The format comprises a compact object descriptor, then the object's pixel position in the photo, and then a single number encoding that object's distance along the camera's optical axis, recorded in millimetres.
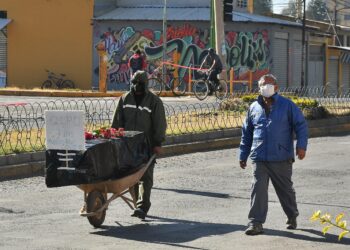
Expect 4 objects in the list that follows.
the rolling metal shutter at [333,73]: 55656
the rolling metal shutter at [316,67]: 50906
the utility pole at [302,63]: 46844
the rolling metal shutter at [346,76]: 58131
